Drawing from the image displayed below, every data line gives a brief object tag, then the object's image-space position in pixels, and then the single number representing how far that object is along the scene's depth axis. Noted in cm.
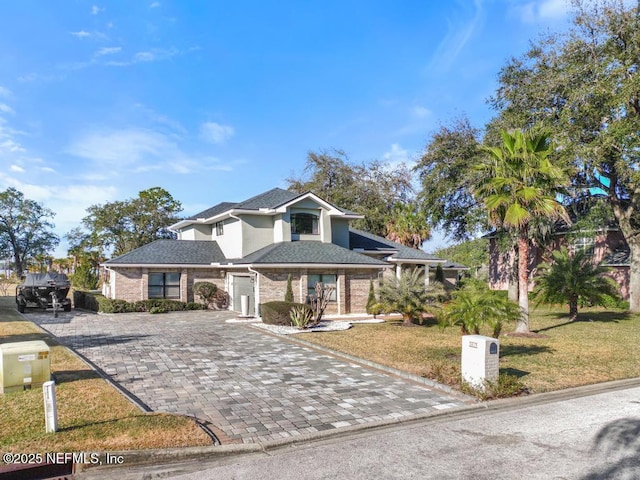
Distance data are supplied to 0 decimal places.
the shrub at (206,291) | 2806
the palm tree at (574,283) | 2075
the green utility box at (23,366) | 881
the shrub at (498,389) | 911
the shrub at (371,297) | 2558
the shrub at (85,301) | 2715
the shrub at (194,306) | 2773
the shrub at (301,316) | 1981
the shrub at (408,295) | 2019
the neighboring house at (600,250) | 3131
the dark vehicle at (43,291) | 2575
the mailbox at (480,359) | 930
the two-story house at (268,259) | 2491
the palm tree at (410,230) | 3924
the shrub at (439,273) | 3497
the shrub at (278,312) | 2088
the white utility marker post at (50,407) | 664
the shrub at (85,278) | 4491
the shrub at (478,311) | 1152
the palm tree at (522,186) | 1653
